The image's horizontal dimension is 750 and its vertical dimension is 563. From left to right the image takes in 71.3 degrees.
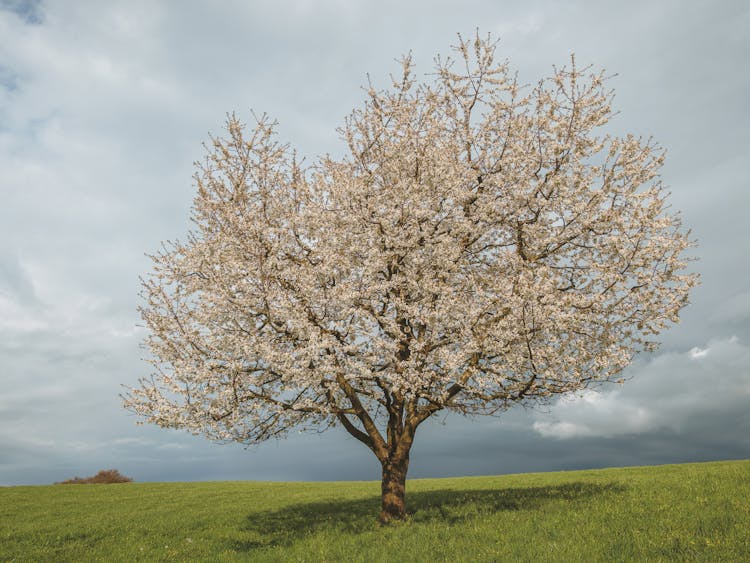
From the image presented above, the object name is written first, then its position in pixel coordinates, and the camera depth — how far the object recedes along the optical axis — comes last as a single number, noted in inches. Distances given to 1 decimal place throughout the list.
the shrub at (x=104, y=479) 2048.5
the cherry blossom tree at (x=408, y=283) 682.2
